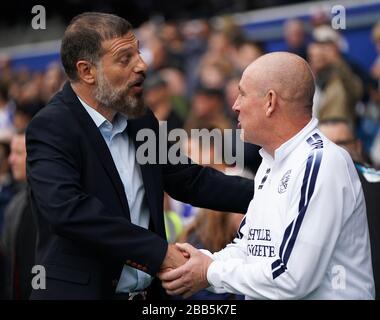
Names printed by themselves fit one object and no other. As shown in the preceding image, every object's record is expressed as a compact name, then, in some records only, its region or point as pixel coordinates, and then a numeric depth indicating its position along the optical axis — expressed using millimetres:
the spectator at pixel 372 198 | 9328
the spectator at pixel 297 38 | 18234
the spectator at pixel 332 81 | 15969
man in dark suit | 7492
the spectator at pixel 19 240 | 10906
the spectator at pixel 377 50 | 17516
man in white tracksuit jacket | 6496
